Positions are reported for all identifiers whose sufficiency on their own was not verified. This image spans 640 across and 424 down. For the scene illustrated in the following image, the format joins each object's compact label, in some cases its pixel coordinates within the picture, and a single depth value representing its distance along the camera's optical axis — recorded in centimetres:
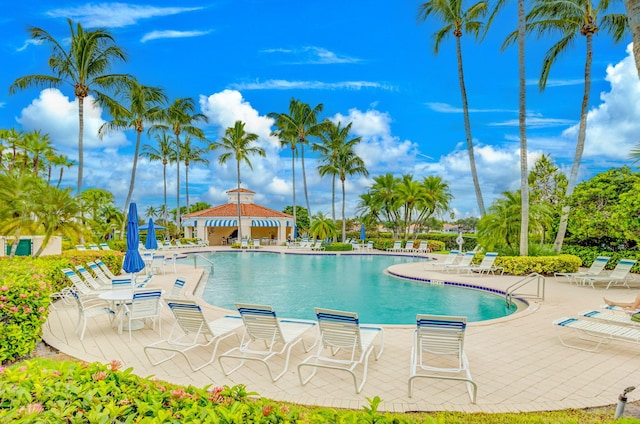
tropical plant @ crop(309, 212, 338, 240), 3600
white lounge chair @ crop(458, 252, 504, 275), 1638
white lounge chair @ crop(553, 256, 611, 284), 1399
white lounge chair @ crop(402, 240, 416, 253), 3081
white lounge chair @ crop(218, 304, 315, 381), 576
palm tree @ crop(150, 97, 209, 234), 3991
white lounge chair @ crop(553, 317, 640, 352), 654
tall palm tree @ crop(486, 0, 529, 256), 1686
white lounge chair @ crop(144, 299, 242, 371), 607
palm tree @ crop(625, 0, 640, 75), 442
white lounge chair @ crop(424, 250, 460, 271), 1841
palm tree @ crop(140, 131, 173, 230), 4603
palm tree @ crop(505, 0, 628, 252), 1897
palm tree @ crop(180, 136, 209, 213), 5041
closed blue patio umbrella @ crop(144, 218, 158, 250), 1958
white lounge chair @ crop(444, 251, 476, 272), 1731
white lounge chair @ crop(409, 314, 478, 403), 508
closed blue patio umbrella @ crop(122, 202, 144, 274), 1162
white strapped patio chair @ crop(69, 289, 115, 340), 732
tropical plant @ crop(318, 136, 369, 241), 3881
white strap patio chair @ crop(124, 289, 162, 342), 725
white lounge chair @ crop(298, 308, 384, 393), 539
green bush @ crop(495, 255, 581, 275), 1599
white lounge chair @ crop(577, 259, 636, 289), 1297
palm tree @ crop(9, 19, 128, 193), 2120
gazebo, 4388
